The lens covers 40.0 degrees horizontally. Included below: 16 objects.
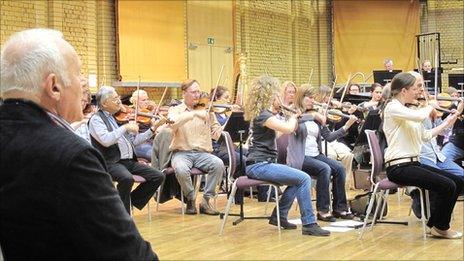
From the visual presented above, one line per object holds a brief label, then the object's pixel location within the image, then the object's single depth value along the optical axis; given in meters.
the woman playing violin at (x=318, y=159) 6.09
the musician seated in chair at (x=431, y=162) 5.77
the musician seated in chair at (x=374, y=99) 8.36
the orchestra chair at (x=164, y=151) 6.99
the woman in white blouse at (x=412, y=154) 5.18
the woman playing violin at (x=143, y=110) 7.15
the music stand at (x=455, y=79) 13.22
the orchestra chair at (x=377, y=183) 5.35
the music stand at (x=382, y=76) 13.02
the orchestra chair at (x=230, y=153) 6.42
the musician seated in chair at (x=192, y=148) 6.89
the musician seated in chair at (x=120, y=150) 5.70
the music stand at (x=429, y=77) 12.25
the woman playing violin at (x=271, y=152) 5.64
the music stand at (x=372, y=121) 6.74
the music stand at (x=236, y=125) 6.80
